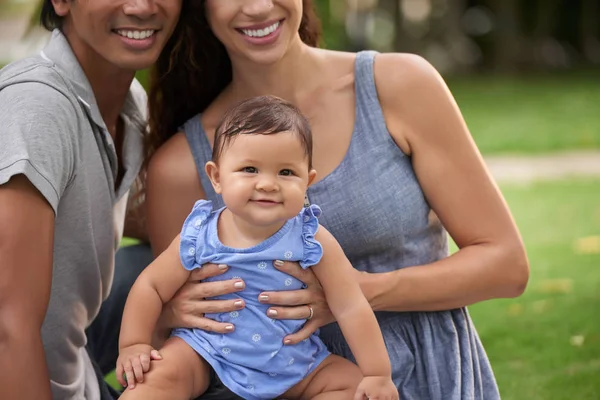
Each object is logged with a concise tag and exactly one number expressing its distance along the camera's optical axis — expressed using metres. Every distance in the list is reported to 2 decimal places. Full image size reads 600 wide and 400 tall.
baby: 4.95
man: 5.07
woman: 5.80
